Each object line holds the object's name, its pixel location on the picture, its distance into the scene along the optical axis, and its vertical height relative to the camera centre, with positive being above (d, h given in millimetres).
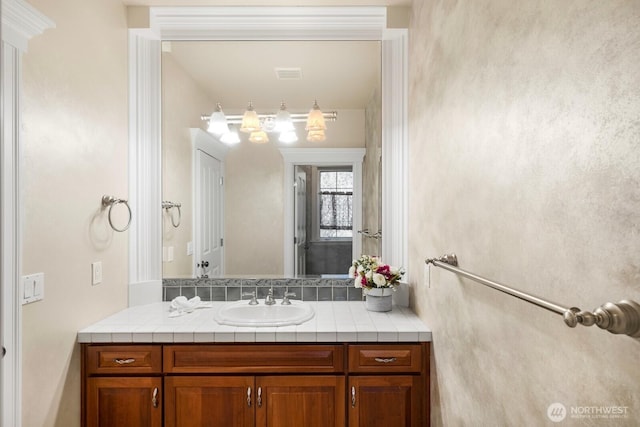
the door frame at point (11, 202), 1274 +53
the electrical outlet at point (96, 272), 1815 -285
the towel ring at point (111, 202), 1883 +74
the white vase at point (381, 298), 2049 -467
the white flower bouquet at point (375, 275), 2008 -335
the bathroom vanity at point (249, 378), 1715 -770
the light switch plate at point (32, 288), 1377 -277
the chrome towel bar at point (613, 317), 617 -180
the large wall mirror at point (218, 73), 2164 +789
